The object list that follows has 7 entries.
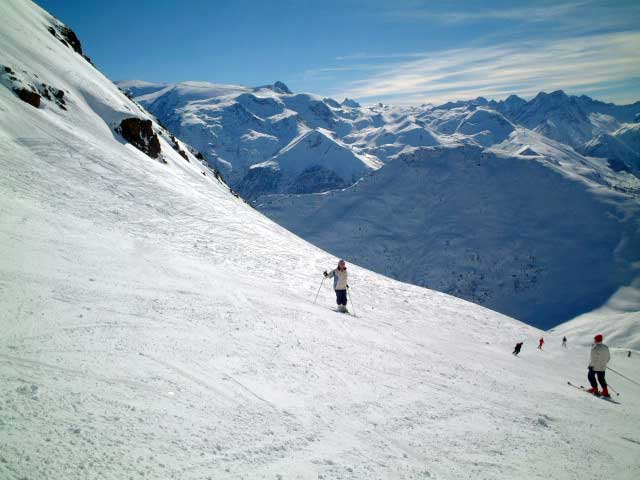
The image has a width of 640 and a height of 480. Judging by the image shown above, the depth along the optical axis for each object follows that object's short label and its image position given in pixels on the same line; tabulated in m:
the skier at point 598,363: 13.45
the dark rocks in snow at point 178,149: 42.53
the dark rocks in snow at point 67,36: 40.41
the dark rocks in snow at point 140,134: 30.12
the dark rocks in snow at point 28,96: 23.27
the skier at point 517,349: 18.33
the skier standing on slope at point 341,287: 15.95
